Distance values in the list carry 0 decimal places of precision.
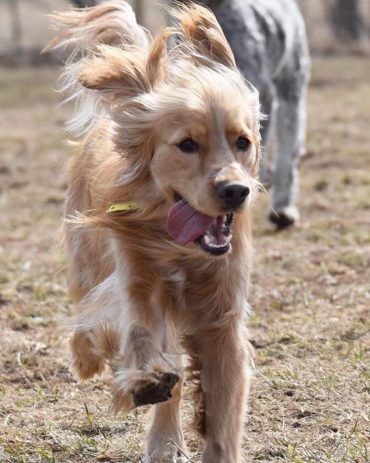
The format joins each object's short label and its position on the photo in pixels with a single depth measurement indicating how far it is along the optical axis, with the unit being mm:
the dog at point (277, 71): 14384
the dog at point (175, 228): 6930
